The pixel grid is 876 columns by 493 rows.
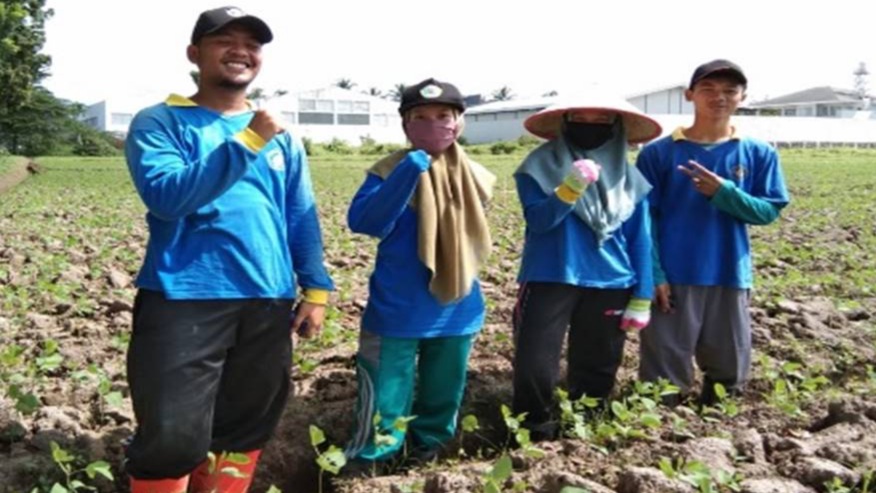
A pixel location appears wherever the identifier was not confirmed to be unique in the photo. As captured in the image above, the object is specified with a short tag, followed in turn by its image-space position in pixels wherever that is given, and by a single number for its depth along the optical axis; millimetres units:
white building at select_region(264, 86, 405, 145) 60594
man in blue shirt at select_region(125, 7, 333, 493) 2717
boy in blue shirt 4141
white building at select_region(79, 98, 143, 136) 63469
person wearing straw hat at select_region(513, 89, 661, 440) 3748
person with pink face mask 3389
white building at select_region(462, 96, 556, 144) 54812
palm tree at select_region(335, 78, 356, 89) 81688
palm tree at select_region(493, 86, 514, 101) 88250
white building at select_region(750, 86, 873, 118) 66375
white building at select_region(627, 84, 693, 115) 54594
